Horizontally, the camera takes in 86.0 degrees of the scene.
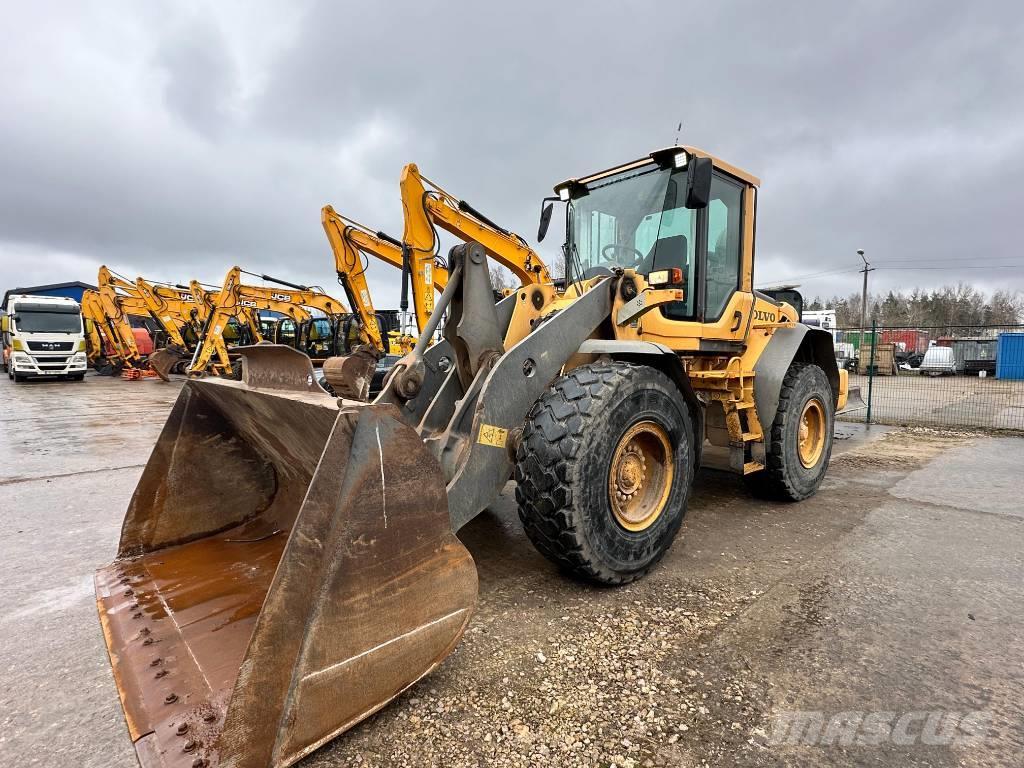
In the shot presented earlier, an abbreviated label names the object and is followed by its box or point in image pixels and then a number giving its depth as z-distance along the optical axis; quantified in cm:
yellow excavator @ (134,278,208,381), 1995
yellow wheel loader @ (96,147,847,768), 175
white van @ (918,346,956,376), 2158
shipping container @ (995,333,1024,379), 1952
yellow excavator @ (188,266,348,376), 1750
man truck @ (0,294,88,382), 1831
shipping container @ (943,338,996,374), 2133
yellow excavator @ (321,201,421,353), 1120
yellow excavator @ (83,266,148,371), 2095
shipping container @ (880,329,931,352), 2956
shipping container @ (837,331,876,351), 2480
